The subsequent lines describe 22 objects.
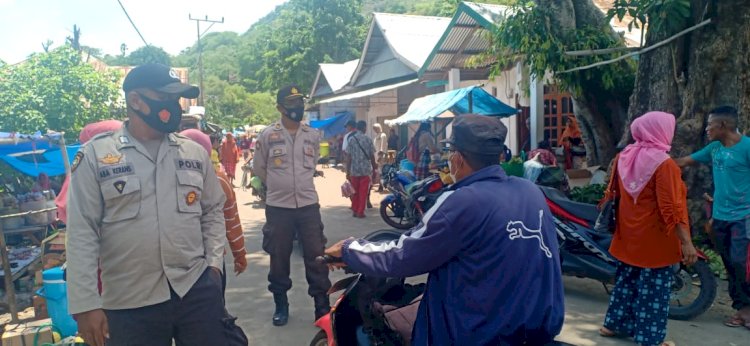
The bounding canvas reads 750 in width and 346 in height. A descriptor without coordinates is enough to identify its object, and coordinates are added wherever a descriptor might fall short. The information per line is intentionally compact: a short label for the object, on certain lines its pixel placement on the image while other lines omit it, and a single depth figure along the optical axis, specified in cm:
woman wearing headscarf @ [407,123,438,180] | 1053
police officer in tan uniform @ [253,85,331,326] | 453
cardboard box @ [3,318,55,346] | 392
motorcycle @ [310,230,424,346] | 254
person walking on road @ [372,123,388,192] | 1438
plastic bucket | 430
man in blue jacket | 198
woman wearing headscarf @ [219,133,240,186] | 1428
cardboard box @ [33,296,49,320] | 492
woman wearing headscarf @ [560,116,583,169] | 1095
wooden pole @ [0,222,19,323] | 459
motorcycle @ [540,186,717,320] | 444
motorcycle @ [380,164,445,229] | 713
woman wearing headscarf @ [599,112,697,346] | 358
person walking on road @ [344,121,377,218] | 969
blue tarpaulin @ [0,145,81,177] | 716
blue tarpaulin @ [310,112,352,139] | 2375
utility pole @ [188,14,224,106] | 3257
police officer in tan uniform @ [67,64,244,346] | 230
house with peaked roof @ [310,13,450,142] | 1839
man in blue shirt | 415
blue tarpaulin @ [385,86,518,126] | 1036
